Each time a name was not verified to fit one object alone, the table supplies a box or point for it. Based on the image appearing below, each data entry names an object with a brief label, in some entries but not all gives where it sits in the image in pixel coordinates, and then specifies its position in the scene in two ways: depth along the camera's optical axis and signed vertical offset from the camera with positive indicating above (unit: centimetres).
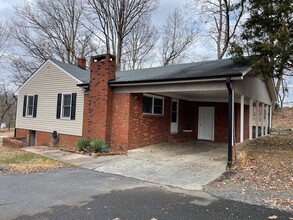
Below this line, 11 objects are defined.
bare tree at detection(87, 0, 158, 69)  2742 +1147
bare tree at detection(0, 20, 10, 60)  3113 +972
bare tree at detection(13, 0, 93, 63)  2869 +1039
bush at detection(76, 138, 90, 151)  1140 -113
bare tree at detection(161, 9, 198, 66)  3084 +1043
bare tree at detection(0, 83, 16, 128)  3509 +188
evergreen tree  859 +319
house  1011 +101
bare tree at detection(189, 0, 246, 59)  2226 +951
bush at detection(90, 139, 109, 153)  1090 -111
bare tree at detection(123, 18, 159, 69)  3078 +979
